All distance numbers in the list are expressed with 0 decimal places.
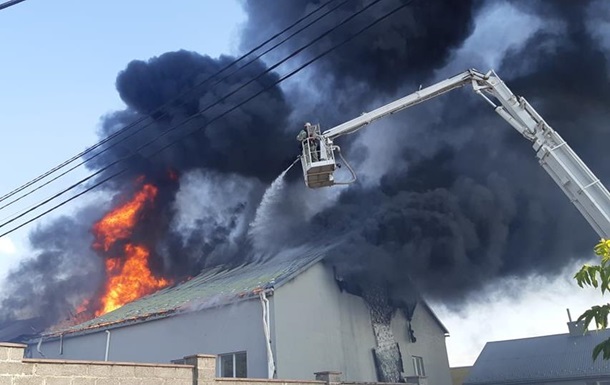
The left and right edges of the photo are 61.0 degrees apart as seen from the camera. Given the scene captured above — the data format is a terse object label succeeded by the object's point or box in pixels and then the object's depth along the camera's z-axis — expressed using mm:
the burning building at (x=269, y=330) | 12758
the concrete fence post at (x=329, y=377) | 10344
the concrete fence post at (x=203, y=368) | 8000
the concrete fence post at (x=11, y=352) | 6199
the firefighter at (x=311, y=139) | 9609
